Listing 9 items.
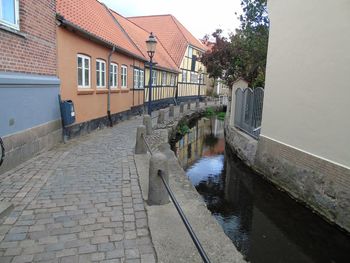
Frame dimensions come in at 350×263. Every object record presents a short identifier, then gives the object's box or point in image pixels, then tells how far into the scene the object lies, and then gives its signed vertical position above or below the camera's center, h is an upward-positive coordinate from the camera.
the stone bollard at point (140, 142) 7.81 -1.54
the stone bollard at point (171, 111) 17.83 -1.70
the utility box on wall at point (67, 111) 8.77 -0.95
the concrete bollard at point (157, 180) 4.59 -1.41
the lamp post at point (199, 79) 36.49 +0.13
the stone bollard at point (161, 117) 14.34 -1.64
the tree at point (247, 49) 16.19 +1.88
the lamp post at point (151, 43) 11.36 +1.18
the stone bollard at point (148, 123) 10.57 -1.43
